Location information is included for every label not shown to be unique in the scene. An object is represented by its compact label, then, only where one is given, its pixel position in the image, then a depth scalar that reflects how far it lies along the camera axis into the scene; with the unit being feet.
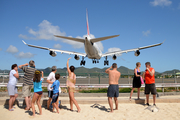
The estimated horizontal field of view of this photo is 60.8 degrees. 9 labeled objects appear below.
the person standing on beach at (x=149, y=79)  21.40
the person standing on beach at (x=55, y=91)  18.43
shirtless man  18.48
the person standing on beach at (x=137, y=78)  24.66
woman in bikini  18.62
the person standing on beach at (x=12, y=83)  19.02
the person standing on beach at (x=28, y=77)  18.49
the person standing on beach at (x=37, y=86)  17.11
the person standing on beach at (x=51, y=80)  18.97
